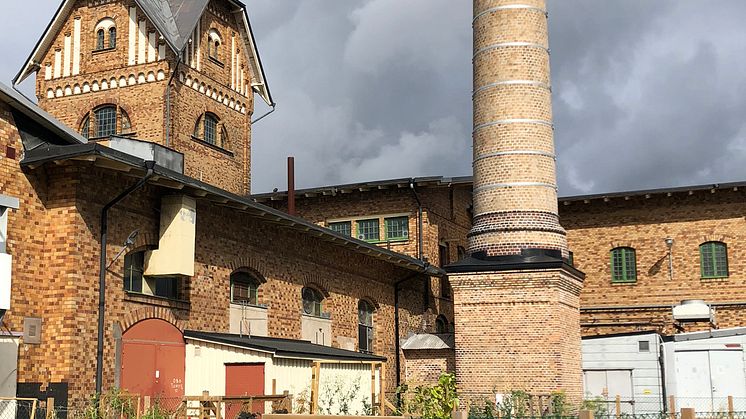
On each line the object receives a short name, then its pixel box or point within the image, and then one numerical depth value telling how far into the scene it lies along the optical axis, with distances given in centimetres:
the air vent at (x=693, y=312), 3191
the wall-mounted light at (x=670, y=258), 3541
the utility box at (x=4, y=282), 1545
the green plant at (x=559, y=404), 2192
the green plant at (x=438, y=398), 2353
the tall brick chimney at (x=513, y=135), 2466
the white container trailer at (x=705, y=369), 2673
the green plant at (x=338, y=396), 2020
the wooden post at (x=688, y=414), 869
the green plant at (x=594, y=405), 2039
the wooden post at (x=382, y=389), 1994
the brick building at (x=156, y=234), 1666
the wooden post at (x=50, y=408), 1480
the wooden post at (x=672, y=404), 1738
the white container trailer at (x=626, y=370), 2659
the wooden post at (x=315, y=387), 1725
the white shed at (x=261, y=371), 1911
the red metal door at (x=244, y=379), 1898
